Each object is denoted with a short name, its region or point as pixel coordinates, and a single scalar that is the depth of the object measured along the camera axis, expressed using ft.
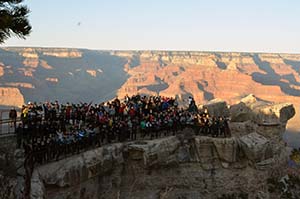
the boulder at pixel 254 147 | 75.00
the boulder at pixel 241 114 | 95.91
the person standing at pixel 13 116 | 64.80
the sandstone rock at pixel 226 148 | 75.00
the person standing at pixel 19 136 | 61.11
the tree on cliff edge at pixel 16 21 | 36.94
